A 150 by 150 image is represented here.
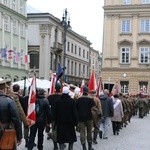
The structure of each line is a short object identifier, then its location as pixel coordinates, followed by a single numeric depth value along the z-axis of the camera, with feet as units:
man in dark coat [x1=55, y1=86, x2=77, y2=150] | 21.96
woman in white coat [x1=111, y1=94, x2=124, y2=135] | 36.77
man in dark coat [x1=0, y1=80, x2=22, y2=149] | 15.14
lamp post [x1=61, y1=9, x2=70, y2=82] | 60.16
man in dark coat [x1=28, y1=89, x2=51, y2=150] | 23.51
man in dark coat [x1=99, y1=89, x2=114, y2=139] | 33.57
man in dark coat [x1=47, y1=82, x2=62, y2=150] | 25.60
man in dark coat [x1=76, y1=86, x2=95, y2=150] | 25.72
